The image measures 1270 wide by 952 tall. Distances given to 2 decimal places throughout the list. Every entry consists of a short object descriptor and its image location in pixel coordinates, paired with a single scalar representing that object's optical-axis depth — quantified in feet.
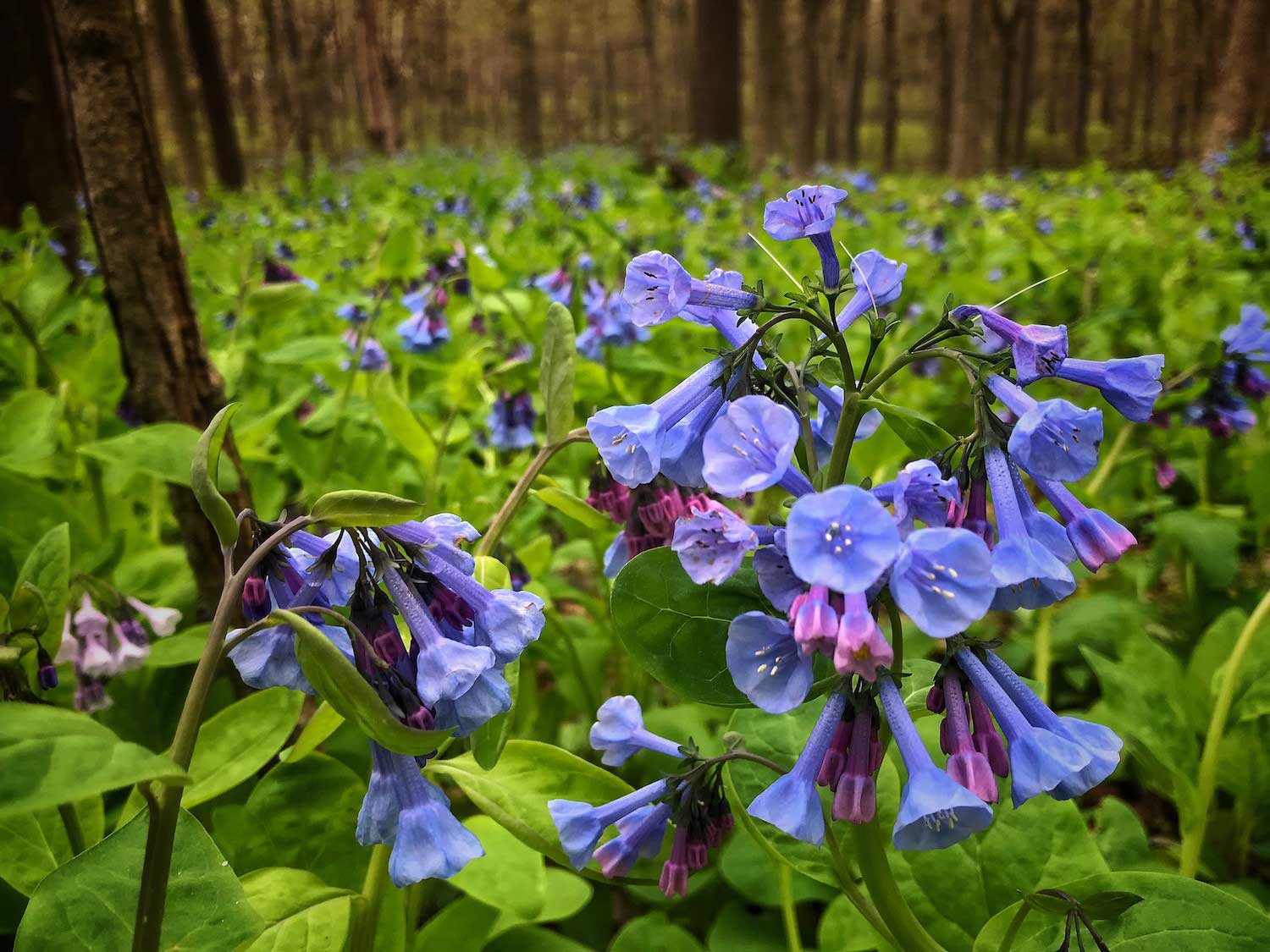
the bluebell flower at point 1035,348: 0.42
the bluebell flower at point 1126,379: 0.43
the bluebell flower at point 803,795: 0.43
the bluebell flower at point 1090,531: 0.44
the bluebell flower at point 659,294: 0.47
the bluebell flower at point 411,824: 0.47
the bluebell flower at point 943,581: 0.37
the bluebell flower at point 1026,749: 0.43
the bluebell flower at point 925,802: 0.40
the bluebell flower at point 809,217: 0.48
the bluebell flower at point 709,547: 0.41
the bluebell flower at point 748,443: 0.39
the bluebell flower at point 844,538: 0.37
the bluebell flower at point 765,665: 0.41
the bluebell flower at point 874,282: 0.52
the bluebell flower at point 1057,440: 0.40
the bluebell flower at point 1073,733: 0.44
